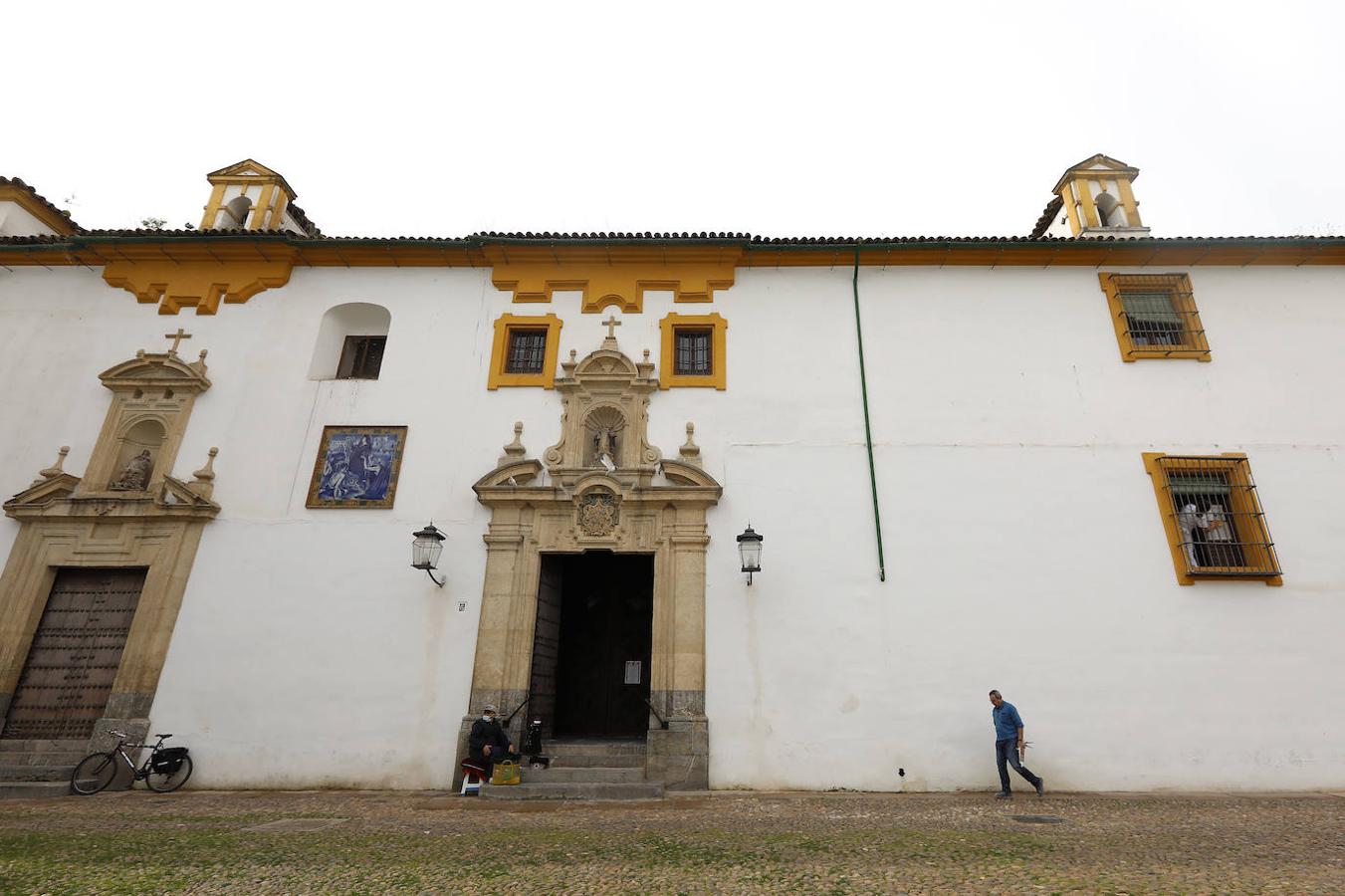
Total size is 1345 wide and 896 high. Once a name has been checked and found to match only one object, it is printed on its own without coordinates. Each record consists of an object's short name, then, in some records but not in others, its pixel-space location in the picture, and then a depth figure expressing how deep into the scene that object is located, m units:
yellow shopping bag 7.50
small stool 7.66
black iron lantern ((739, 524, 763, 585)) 8.40
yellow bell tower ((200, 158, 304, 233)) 12.27
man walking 7.53
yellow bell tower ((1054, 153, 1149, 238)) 12.04
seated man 7.63
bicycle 7.80
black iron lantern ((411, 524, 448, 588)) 8.49
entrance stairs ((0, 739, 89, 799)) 7.61
